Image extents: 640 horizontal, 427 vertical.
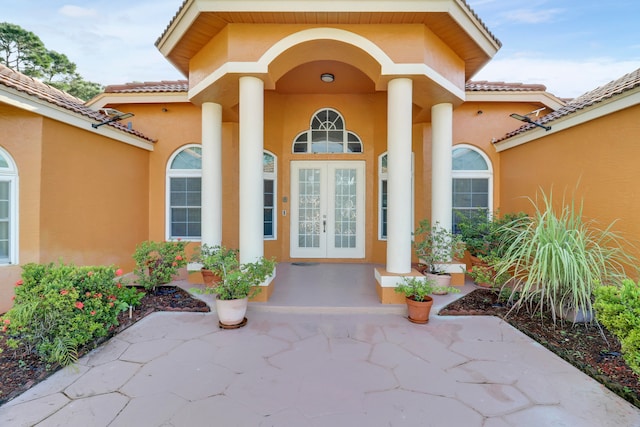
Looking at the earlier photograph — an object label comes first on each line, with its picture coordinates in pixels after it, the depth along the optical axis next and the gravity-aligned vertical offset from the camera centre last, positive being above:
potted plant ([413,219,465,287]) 5.44 -0.64
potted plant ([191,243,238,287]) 4.40 -0.68
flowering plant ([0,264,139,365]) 3.06 -1.04
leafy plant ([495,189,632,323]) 3.72 -0.62
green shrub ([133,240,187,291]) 5.15 -0.84
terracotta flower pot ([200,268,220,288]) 5.27 -1.12
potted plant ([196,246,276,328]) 4.05 -1.01
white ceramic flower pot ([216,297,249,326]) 4.04 -1.31
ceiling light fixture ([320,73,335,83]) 6.55 +3.15
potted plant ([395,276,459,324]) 4.21 -1.19
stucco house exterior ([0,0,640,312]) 4.57 +1.51
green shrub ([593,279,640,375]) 2.38 -0.83
